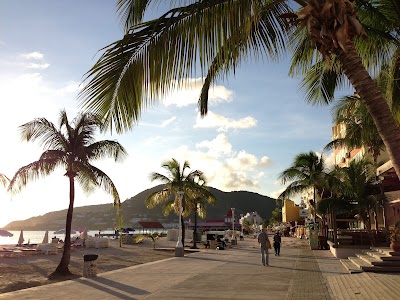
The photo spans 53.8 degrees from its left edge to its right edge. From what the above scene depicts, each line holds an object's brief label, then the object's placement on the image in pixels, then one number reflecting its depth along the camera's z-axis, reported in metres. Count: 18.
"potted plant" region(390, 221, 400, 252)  14.82
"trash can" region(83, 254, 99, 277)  13.86
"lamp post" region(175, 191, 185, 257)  23.12
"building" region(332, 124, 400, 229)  20.81
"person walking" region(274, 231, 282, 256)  23.05
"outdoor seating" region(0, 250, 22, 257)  24.98
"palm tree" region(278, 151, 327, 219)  30.61
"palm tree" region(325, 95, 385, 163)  22.19
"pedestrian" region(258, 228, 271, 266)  16.95
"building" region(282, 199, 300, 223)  68.31
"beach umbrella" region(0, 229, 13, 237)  47.39
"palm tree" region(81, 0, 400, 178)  4.38
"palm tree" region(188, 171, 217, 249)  32.62
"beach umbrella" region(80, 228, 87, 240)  38.28
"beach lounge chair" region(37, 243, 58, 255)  26.92
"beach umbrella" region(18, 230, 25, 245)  36.75
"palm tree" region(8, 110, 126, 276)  15.54
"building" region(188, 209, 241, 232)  70.97
